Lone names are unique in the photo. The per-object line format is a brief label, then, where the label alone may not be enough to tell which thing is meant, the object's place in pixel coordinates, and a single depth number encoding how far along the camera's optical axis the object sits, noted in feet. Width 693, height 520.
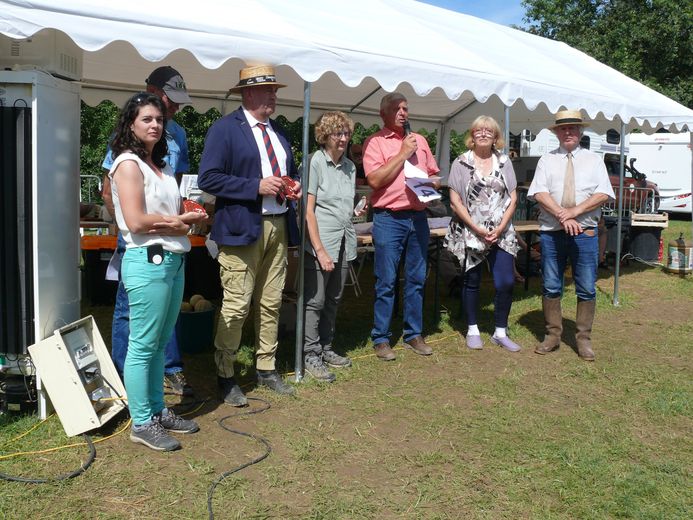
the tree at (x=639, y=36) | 72.08
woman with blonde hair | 17.62
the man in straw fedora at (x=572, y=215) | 17.48
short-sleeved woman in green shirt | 14.82
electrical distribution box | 11.71
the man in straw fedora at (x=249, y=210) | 12.94
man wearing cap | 12.71
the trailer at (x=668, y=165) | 64.28
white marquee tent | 11.75
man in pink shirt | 16.43
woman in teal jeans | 10.54
